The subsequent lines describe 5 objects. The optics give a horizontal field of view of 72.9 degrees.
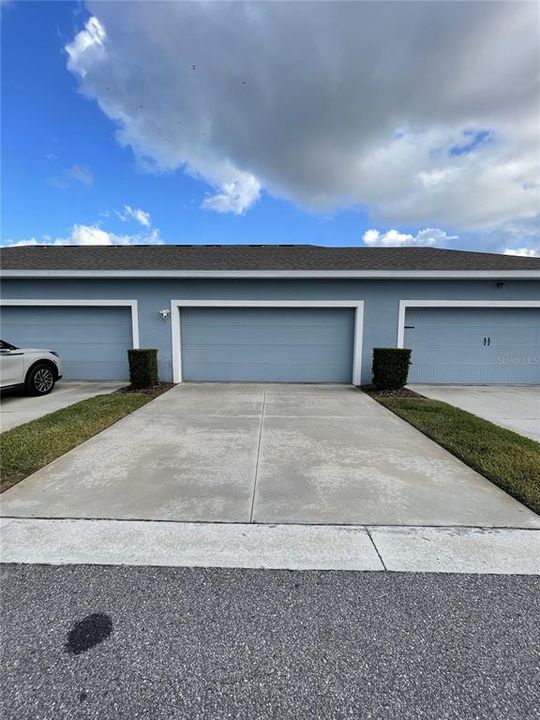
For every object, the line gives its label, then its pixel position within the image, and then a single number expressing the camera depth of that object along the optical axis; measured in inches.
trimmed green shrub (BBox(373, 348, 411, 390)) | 322.7
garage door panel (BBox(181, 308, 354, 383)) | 368.8
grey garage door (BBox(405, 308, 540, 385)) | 362.6
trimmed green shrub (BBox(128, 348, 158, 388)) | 327.0
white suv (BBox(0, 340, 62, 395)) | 286.5
